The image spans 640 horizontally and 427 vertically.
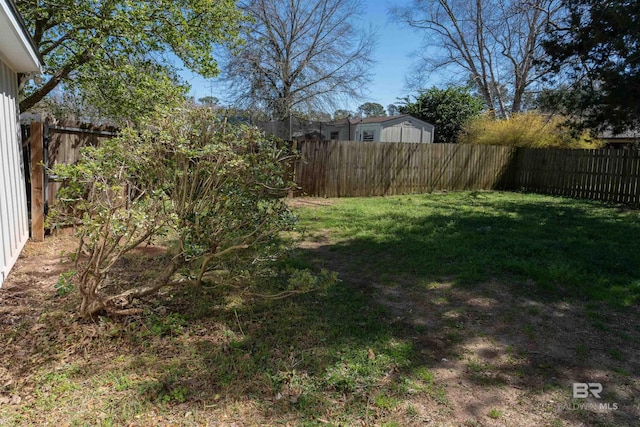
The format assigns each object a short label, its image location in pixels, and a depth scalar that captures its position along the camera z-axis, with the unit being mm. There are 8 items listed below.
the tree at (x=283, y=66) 20750
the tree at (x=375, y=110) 40341
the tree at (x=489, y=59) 23750
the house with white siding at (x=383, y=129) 21797
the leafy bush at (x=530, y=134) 15570
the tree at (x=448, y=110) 24828
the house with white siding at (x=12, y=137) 4047
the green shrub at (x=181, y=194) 2949
